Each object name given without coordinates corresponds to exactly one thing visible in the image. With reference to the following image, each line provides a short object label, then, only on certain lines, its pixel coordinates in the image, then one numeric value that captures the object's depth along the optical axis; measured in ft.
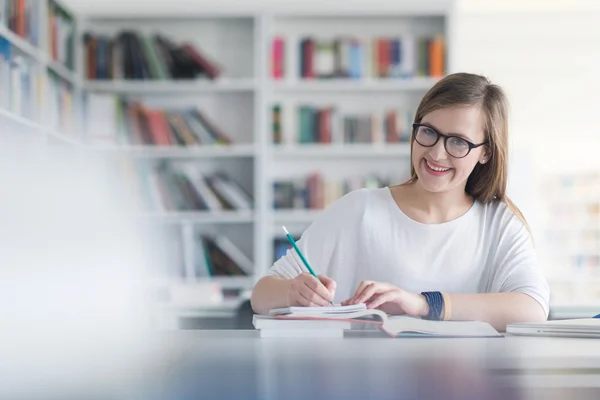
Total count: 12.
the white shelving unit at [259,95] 15.85
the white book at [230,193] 15.87
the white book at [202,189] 15.83
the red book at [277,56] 15.98
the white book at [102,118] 15.80
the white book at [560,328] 4.04
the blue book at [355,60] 15.88
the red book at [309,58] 15.87
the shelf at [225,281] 15.78
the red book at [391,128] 15.80
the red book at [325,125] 15.89
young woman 5.23
